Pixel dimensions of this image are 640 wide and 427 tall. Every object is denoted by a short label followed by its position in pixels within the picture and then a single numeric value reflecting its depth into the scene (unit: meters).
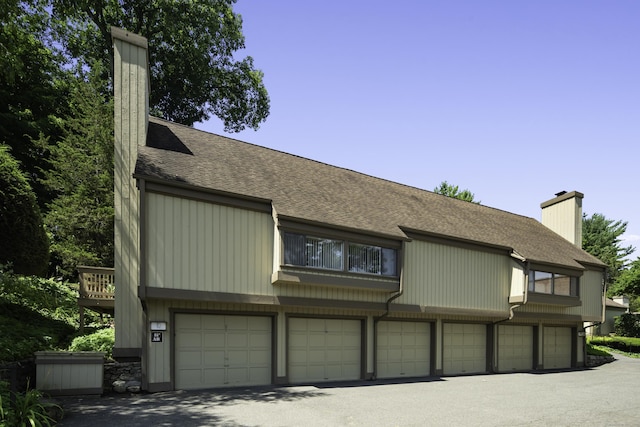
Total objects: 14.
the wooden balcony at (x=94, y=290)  12.92
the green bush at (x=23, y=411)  6.62
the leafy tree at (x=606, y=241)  58.78
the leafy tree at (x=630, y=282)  31.72
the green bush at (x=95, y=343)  11.53
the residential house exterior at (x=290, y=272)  11.55
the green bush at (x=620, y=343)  27.00
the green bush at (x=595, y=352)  23.22
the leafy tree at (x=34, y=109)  25.29
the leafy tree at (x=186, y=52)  30.58
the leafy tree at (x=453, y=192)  48.00
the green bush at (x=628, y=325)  30.23
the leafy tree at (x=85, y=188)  19.94
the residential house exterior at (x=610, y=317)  32.75
